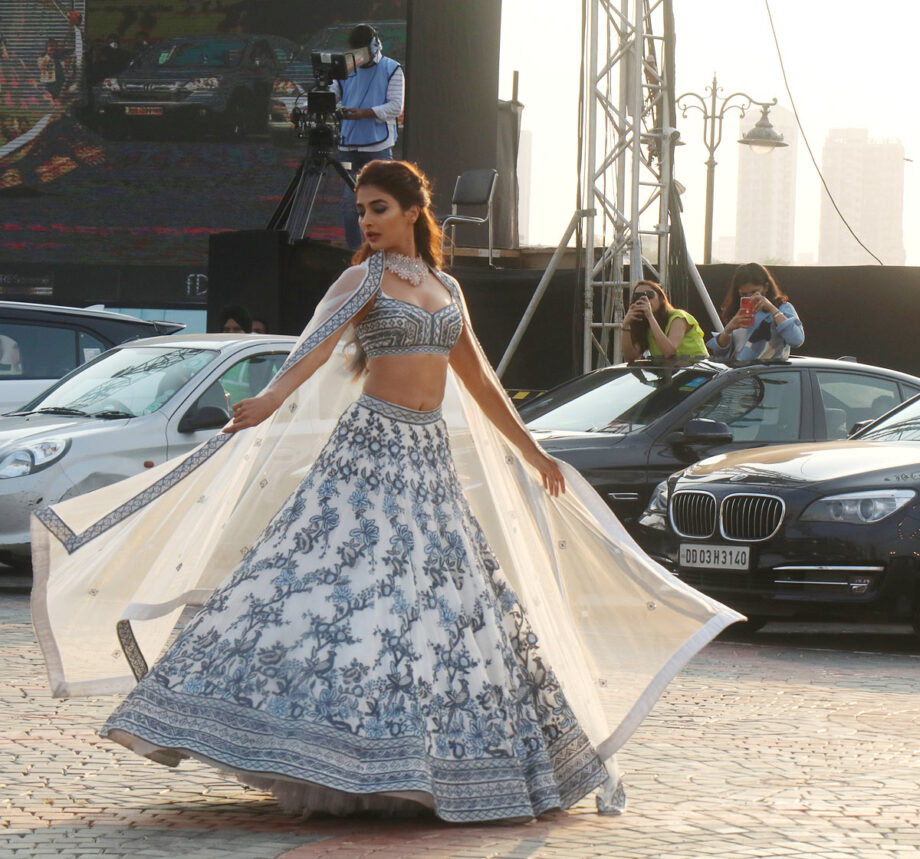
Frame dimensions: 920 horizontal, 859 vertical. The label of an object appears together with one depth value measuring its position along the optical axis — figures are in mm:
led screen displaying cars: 32875
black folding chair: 20875
